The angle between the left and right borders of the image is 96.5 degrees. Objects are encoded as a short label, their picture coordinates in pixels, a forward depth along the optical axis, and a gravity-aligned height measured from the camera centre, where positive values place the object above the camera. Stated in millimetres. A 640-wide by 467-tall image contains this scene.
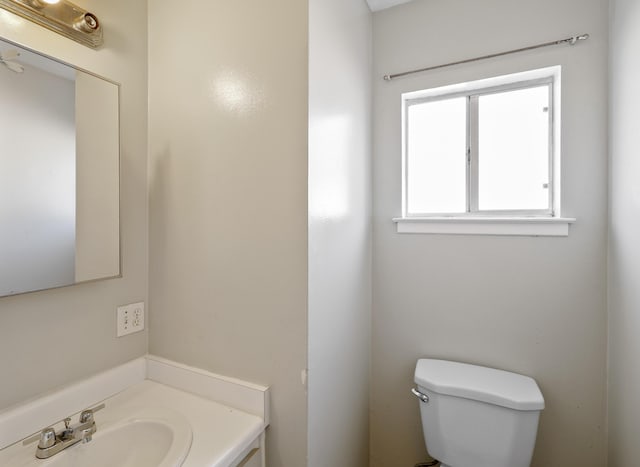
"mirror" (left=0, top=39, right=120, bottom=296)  800 +182
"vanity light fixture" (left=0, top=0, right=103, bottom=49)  839 +673
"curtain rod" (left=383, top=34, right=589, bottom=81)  1155 +797
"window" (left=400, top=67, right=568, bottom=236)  1309 +413
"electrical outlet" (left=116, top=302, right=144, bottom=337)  1117 -351
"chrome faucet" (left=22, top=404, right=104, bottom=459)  762 -573
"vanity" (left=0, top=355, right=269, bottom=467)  797 -616
